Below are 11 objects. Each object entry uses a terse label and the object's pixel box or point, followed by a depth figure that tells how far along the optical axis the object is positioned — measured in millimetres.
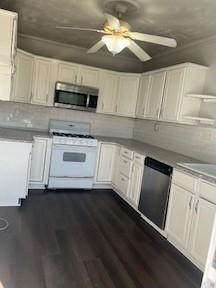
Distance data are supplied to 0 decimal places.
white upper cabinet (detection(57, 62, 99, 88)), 4566
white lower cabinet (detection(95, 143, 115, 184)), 4660
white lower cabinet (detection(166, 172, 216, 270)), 2443
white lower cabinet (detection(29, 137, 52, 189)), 4207
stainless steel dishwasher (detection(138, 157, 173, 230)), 3121
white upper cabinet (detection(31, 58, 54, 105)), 4402
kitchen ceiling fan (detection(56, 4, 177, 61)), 2510
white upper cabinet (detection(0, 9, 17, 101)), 2895
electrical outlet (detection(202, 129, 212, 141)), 3394
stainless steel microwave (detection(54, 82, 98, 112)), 4527
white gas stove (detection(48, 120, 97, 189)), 4336
